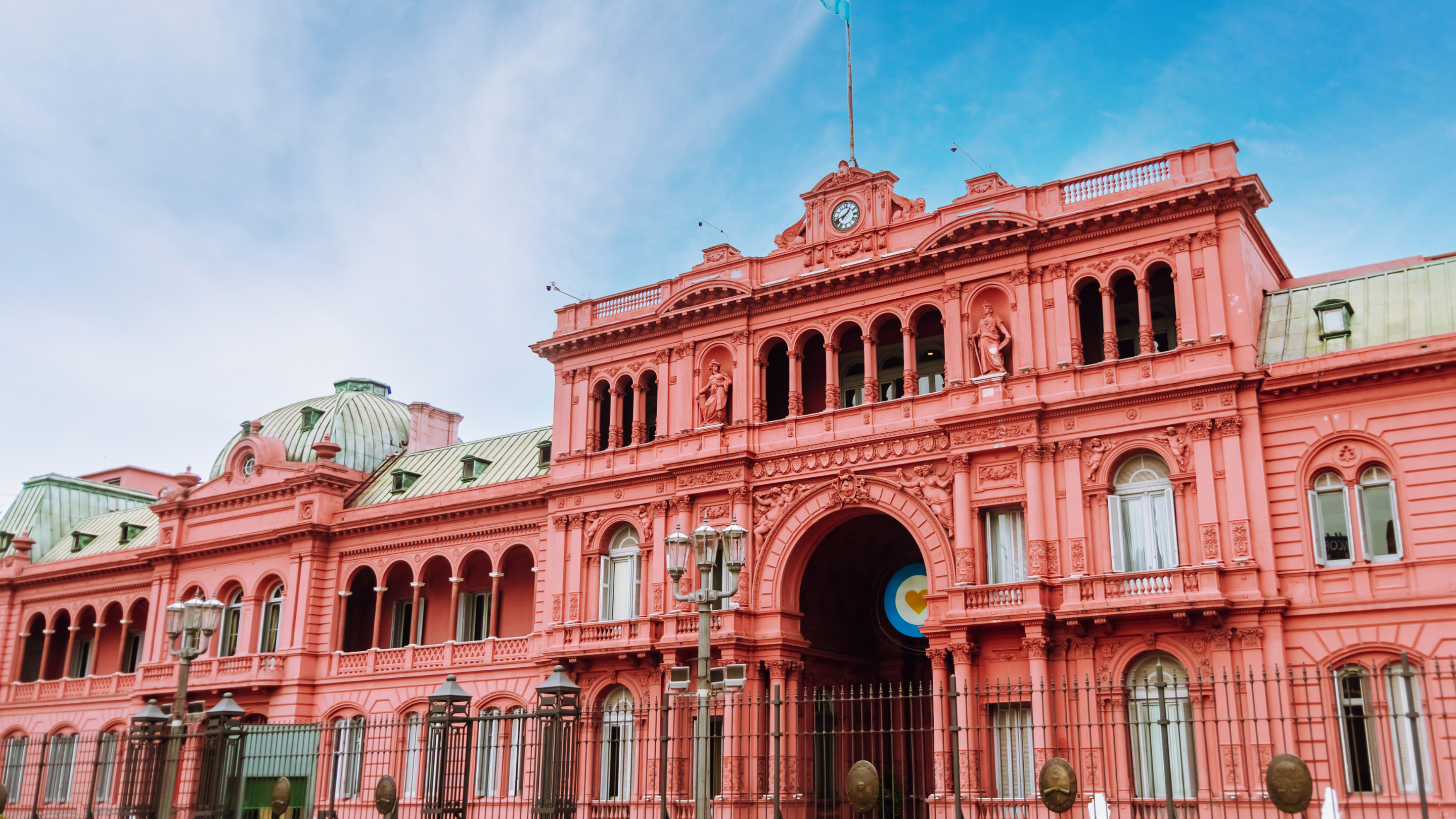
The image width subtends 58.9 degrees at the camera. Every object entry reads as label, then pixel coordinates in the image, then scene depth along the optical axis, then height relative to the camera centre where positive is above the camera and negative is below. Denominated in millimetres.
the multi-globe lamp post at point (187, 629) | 27828 +3278
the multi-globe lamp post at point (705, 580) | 20125 +3375
